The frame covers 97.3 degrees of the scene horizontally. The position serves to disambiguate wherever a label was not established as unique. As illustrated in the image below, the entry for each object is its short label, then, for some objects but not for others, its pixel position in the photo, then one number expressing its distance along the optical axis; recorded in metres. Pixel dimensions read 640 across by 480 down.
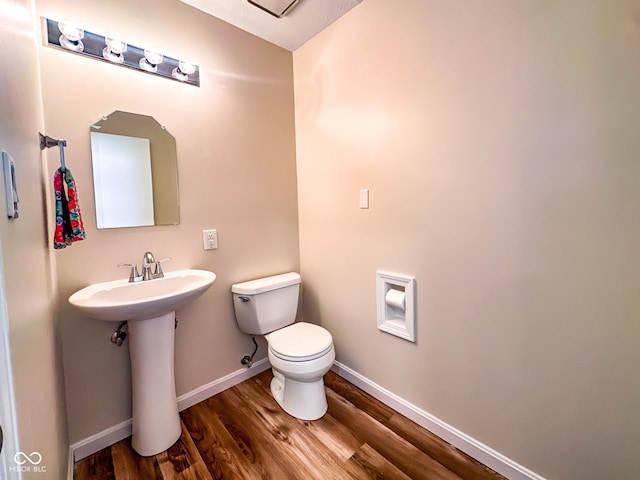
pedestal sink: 1.35
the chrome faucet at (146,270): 1.46
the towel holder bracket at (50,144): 1.09
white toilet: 1.56
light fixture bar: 1.26
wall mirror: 1.40
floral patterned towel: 1.11
